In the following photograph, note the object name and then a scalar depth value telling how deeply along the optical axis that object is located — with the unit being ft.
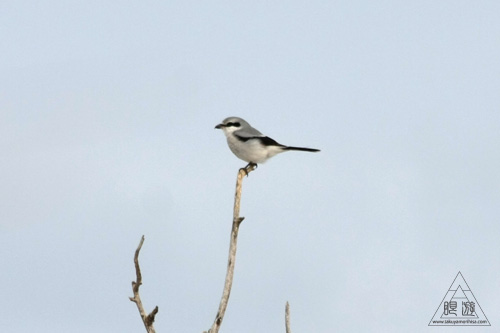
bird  49.70
